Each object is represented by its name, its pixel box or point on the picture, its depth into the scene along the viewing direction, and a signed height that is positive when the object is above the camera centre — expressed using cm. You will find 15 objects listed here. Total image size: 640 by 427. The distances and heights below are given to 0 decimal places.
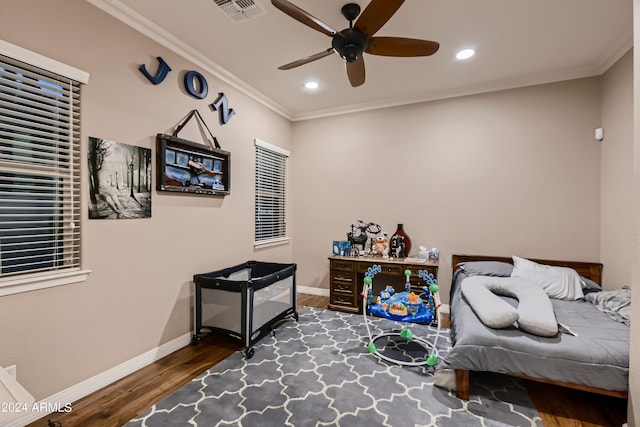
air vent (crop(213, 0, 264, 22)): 219 +157
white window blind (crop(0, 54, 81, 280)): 173 +26
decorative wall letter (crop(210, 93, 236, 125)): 321 +114
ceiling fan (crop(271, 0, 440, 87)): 183 +125
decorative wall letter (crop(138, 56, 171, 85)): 250 +121
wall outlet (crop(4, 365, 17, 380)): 170 -93
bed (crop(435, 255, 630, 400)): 178 -92
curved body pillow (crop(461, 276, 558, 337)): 199 -71
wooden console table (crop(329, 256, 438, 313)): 364 -84
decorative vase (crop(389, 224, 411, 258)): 392 -44
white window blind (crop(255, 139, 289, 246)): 405 +26
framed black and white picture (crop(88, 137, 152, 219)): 213 +24
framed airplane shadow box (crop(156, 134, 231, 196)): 260 +44
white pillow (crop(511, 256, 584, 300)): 281 -67
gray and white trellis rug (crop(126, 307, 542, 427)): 183 -130
